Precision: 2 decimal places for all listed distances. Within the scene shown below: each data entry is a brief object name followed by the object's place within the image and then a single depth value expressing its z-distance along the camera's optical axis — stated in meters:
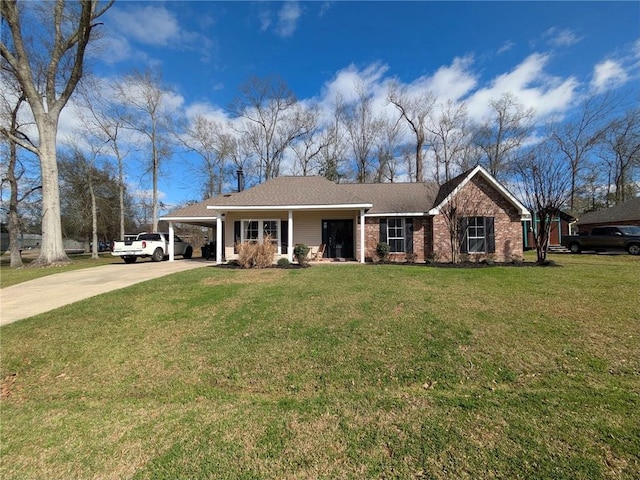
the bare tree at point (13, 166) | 19.98
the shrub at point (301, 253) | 12.66
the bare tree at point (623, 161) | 30.53
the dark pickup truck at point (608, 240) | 17.03
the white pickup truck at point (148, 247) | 17.19
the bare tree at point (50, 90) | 15.98
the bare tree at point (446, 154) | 30.84
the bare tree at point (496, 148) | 30.89
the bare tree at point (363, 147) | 32.31
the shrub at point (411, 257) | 15.04
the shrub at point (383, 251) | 14.55
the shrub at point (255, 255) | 12.16
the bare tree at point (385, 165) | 33.19
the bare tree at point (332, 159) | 32.75
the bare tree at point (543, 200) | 11.84
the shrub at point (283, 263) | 12.52
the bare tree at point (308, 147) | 33.28
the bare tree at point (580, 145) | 29.09
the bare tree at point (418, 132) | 30.91
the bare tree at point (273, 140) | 33.56
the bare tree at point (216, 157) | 34.22
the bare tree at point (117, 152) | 28.20
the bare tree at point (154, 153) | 28.78
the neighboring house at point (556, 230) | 24.39
